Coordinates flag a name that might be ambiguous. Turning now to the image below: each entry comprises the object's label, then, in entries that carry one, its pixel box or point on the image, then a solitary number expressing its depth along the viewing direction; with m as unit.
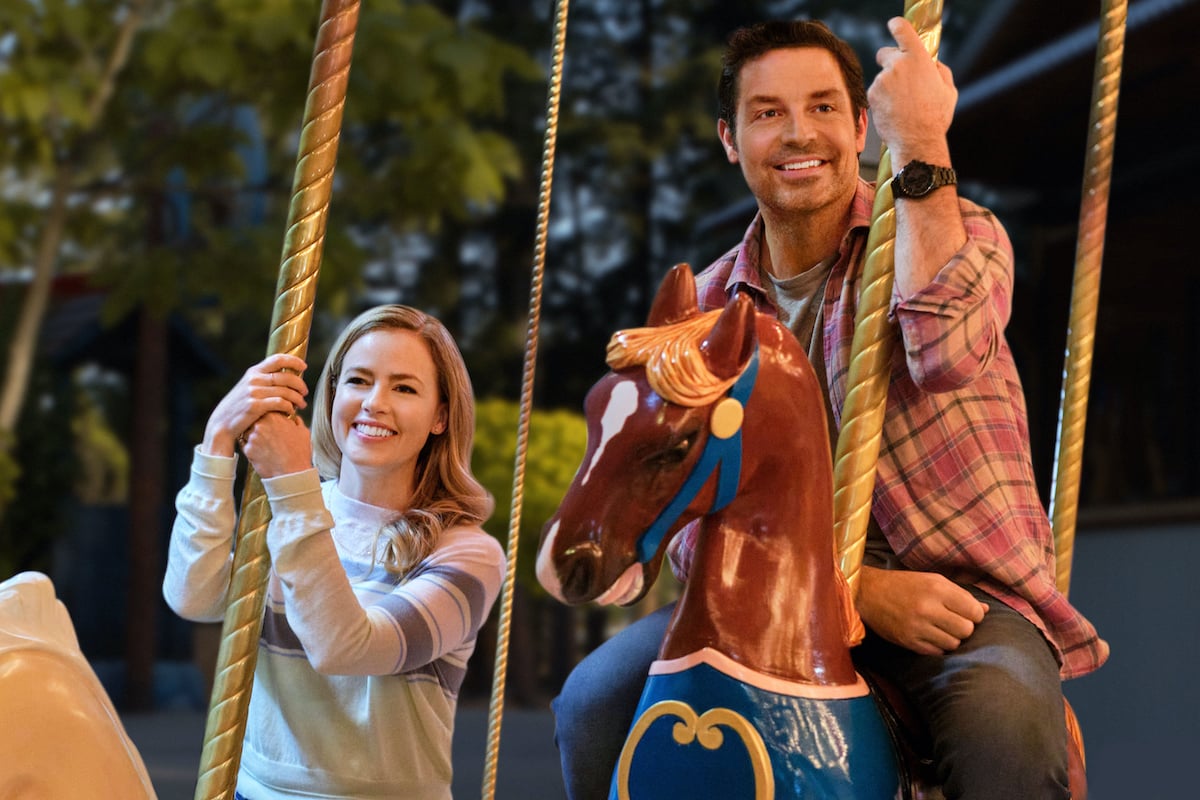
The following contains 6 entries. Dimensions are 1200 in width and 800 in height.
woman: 5.43
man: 5.34
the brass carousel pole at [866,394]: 5.40
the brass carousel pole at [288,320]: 5.34
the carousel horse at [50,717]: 5.10
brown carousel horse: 5.14
